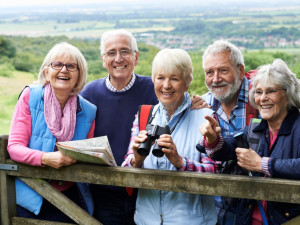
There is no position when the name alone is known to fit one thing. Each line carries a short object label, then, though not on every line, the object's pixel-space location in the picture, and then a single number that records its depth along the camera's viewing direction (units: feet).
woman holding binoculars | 8.73
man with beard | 10.85
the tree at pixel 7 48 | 67.72
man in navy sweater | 10.82
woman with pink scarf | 9.66
